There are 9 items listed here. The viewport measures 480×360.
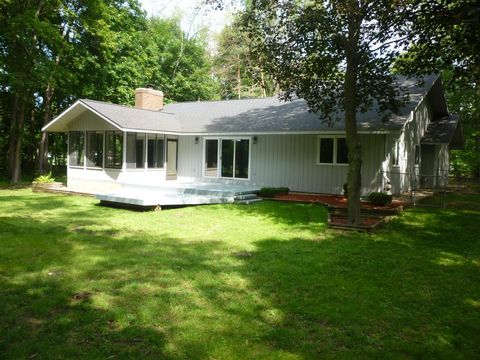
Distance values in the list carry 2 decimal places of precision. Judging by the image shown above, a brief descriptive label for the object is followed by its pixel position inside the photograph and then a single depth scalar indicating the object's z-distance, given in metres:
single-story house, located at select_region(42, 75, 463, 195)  14.73
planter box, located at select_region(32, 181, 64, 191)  17.19
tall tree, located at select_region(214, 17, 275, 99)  33.59
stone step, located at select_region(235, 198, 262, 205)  13.56
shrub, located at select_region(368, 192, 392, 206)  12.09
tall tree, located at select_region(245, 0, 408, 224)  9.23
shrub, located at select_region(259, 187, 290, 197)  14.67
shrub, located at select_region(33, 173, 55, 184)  17.45
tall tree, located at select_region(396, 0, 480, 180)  6.39
